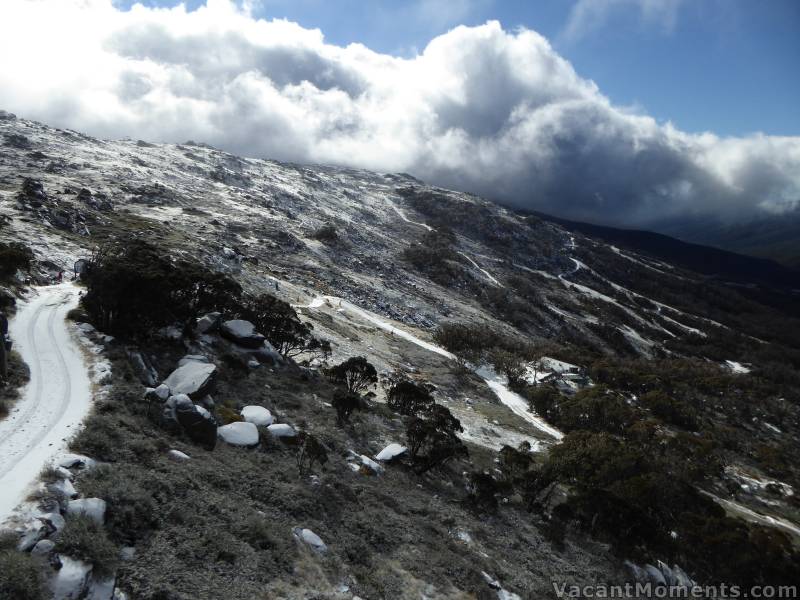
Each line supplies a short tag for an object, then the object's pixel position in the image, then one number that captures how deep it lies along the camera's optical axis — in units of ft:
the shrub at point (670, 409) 276.41
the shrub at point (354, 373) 139.28
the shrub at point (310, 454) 70.39
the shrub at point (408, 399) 134.68
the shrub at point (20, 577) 30.53
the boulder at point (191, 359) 90.74
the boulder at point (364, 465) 81.10
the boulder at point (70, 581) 33.47
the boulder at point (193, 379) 77.66
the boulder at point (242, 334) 121.80
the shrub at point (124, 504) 41.65
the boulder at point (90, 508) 40.70
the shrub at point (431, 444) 90.53
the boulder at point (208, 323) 118.62
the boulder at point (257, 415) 80.53
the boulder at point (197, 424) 65.31
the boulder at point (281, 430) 77.77
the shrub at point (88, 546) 35.88
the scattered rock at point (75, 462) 48.03
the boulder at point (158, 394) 70.13
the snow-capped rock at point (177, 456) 57.35
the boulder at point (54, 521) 37.81
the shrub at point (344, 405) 103.14
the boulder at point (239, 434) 70.54
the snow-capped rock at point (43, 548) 35.37
